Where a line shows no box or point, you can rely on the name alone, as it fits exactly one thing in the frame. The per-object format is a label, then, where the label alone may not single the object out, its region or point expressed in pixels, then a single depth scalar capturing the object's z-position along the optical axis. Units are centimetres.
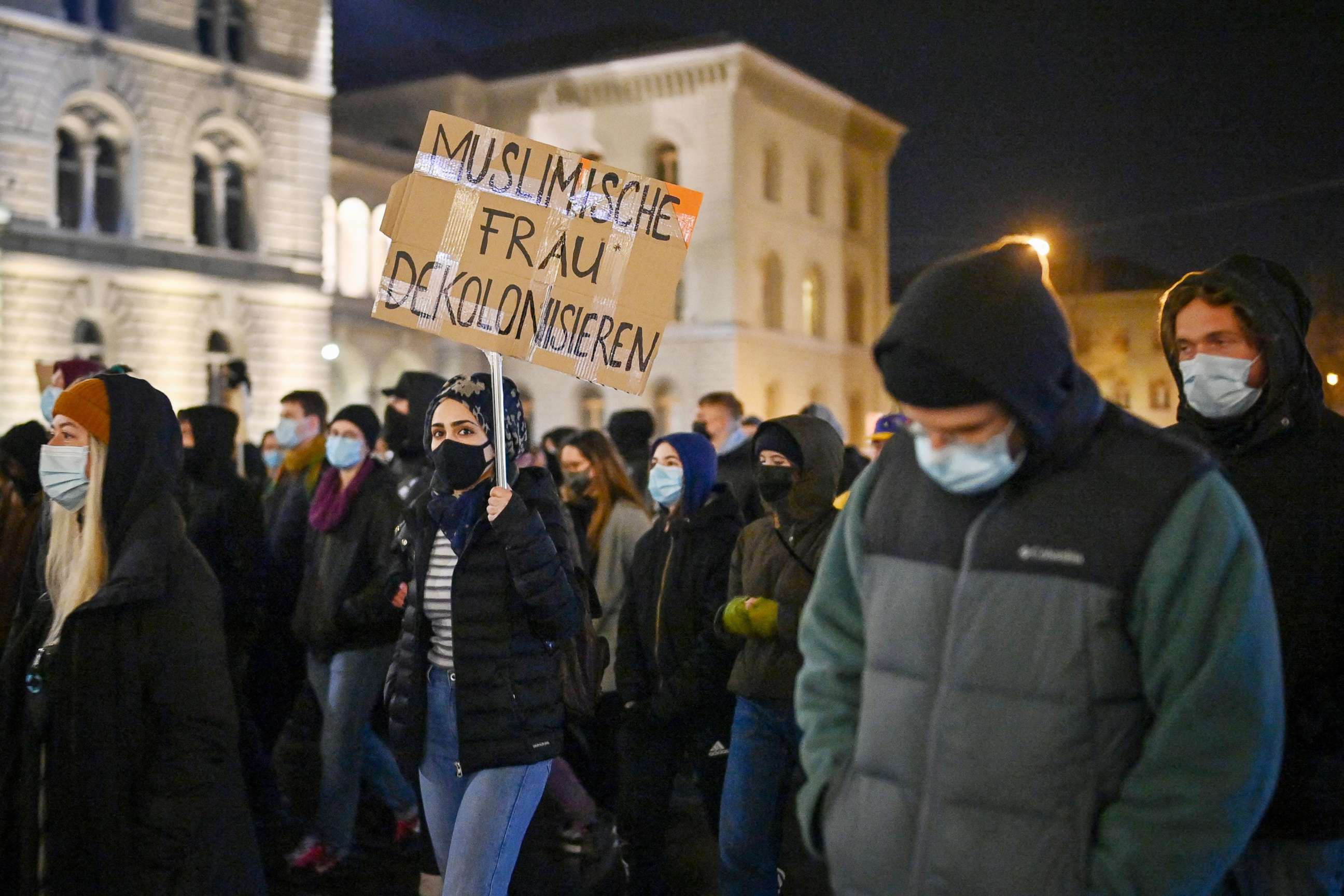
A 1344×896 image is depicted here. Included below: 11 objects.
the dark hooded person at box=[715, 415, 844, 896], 465
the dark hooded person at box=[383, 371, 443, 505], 712
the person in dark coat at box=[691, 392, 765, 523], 811
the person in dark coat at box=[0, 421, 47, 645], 526
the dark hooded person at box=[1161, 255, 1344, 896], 291
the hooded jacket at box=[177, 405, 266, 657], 645
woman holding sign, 406
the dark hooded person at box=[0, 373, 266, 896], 346
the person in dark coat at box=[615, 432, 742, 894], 527
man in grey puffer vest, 213
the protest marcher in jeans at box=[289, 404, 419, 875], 605
